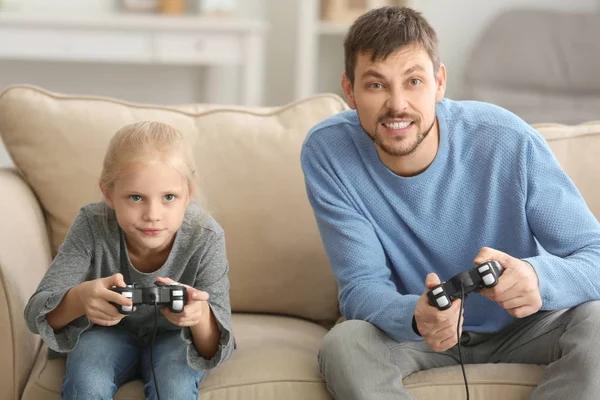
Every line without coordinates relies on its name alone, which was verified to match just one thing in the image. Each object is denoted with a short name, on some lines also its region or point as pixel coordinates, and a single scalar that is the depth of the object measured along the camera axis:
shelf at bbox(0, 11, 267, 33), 3.94
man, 2.15
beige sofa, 2.48
